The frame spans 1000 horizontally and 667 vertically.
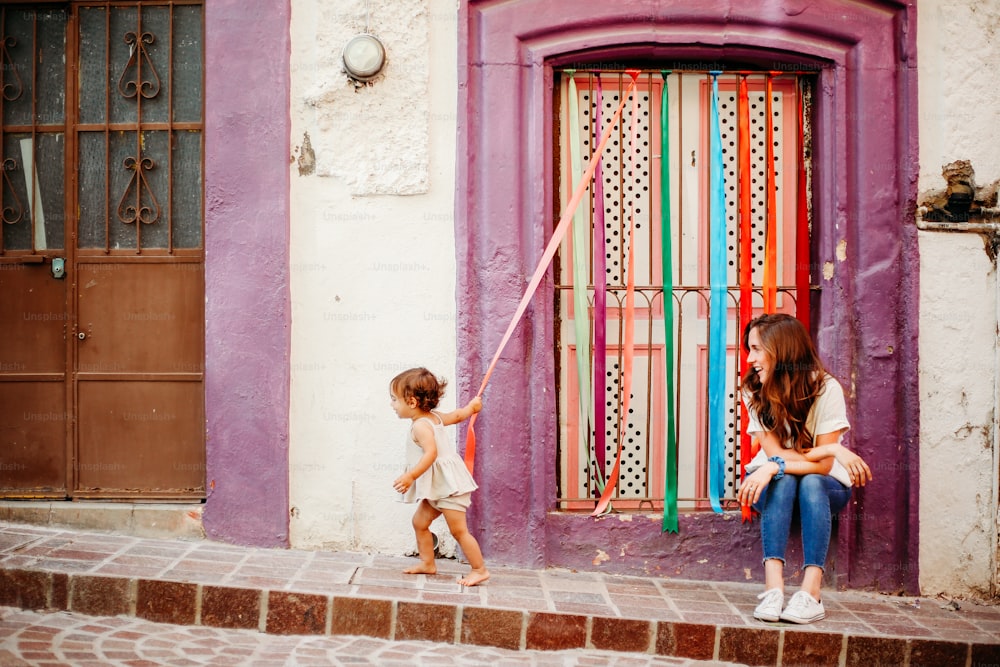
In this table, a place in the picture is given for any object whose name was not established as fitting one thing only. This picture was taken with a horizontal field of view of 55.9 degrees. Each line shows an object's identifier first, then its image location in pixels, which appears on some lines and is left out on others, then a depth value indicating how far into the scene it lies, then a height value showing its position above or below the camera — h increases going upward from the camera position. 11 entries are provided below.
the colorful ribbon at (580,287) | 5.09 +0.26
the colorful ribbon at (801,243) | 5.13 +0.51
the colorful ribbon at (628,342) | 5.14 -0.04
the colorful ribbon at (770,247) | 5.14 +0.48
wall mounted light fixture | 4.93 +1.47
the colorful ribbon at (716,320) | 5.06 +0.08
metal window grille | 5.20 +0.44
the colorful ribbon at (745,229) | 5.14 +0.58
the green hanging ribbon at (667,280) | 5.10 +0.30
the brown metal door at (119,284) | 5.23 +0.29
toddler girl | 4.48 -0.59
